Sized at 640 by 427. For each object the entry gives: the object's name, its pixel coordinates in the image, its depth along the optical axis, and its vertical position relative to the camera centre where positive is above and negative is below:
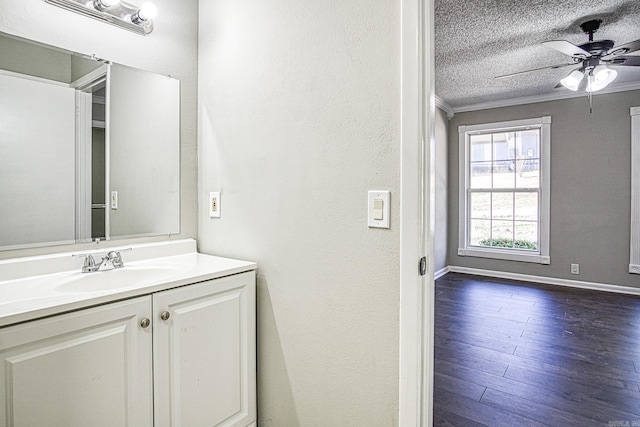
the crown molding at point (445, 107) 4.79 +1.50
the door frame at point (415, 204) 1.12 +0.03
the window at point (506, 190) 4.67 +0.31
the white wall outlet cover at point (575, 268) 4.43 -0.72
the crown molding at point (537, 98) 4.07 +1.48
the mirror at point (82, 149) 1.32 +0.28
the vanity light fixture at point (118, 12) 1.45 +0.87
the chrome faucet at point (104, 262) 1.43 -0.21
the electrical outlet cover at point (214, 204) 1.77 +0.04
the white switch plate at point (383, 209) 1.19 +0.01
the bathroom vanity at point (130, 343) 0.96 -0.42
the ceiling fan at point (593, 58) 2.60 +1.21
